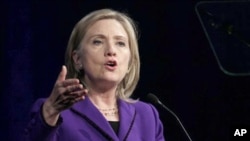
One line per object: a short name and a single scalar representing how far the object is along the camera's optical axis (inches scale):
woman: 247.4
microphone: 255.0
